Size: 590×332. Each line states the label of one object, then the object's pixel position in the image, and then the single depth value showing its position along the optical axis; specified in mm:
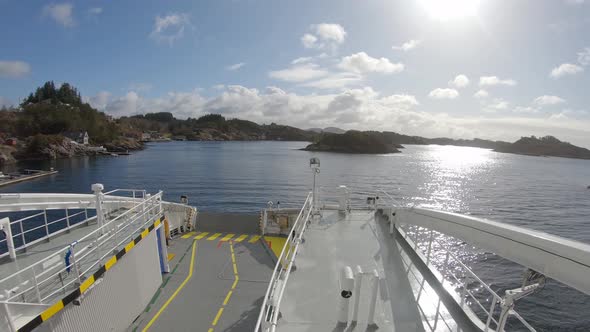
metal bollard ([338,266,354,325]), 5047
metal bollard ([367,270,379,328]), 5143
